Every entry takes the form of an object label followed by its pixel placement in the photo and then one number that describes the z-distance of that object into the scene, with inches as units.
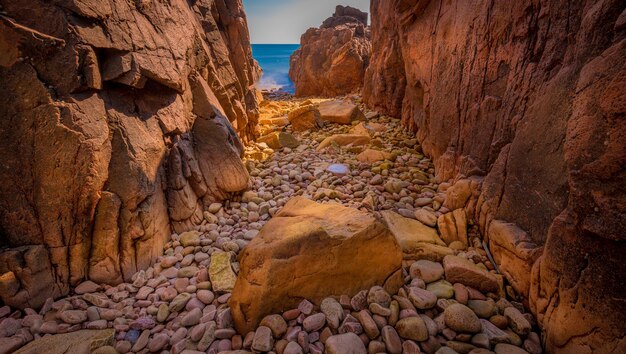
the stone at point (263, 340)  71.9
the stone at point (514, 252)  80.2
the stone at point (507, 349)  67.5
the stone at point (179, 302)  90.0
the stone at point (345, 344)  69.1
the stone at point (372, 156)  189.3
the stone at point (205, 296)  92.5
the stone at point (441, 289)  85.7
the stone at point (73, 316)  81.9
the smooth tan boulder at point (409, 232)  104.9
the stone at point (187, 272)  104.0
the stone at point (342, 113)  297.7
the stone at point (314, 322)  76.4
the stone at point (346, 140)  228.1
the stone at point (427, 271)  92.5
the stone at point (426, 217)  120.2
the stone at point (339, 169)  176.1
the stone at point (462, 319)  72.7
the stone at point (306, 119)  294.5
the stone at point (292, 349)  70.7
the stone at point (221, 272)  97.0
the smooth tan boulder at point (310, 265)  79.4
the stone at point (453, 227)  110.2
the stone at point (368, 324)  74.0
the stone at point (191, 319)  84.6
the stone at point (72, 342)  70.8
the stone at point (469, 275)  86.6
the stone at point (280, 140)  239.6
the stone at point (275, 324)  75.5
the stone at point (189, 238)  118.5
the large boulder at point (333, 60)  519.8
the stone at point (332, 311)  77.4
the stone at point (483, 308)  79.0
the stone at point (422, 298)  81.5
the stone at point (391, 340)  70.3
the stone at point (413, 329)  72.4
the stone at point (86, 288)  91.4
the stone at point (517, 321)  73.0
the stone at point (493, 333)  71.2
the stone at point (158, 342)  76.9
